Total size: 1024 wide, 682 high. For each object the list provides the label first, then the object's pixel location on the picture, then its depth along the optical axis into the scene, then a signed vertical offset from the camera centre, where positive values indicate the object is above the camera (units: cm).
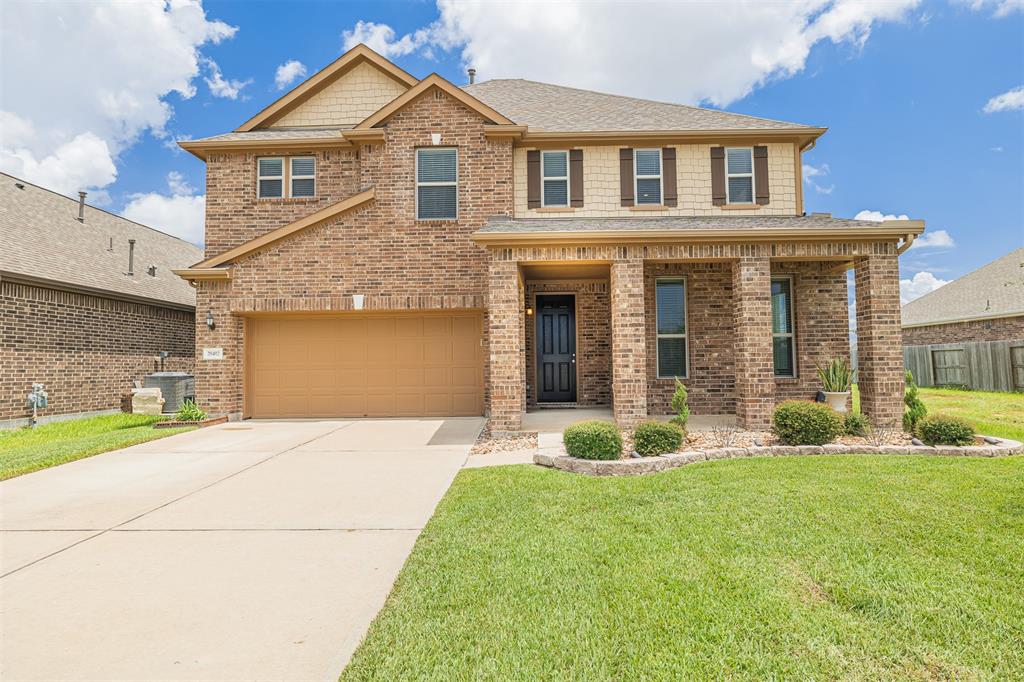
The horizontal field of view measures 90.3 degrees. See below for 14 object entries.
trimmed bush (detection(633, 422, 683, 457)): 638 -101
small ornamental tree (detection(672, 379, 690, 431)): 726 -71
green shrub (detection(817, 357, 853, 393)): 870 -37
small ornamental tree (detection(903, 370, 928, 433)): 738 -81
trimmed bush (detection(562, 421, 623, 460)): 612 -99
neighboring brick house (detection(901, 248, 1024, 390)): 1655 +93
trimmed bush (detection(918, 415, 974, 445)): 659 -100
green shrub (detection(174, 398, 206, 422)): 1002 -97
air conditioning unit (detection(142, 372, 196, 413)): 1124 -46
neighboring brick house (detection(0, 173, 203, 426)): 1066 +141
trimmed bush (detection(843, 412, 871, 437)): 738 -100
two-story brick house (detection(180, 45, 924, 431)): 1048 +179
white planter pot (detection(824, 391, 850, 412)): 859 -75
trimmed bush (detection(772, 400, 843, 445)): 669 -89
